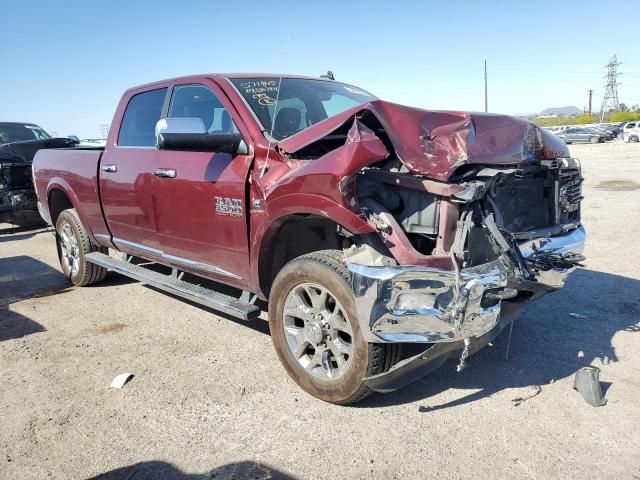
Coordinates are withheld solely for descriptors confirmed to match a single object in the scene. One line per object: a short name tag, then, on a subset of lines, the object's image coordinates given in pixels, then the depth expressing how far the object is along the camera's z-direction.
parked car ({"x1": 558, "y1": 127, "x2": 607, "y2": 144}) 40.22
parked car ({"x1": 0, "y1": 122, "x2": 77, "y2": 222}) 9.34
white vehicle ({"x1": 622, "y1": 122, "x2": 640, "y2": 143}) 36.22
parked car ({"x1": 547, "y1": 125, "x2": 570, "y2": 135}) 43.97
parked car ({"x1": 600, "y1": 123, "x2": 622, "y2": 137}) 43.10
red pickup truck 2.70
